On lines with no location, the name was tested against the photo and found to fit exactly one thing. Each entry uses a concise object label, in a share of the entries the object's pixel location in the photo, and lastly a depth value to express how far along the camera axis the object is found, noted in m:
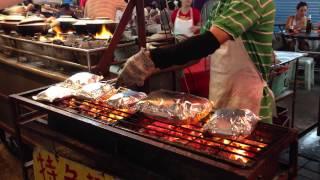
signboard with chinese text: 1.86
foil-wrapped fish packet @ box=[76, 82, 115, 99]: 2.07
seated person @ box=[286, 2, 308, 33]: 7.30
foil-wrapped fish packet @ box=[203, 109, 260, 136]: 1.52
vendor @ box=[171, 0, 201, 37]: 6.29
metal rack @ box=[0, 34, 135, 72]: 2.75
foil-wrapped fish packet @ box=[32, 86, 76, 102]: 2.09
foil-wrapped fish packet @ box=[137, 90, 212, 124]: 1.69
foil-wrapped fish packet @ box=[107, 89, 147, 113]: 1.91
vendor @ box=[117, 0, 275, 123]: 1.73
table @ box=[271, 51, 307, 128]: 3.86
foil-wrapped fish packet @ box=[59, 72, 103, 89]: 2.26
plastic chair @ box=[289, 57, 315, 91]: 6.57
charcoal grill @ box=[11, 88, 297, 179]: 1.32
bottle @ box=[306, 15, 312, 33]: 6.69
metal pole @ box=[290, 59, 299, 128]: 4.17
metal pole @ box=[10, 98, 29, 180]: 2.26
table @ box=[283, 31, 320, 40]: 6.03
